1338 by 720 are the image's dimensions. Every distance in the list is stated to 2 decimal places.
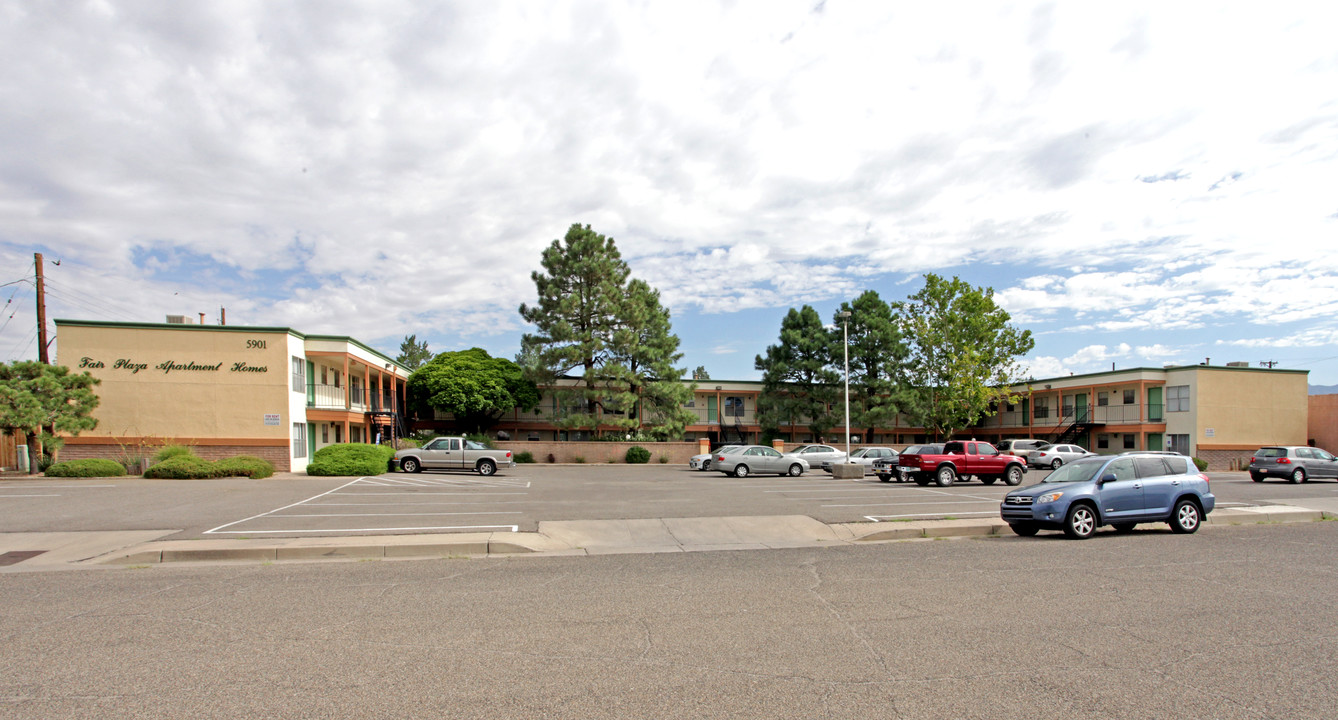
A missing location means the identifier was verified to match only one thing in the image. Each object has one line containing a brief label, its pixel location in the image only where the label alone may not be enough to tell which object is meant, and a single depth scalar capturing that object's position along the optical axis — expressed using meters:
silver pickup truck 30.98
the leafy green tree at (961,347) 44.03
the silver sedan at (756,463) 32.81
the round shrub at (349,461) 29.27
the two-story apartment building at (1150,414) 44.38
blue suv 13.01
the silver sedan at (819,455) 35.55
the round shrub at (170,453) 27.88
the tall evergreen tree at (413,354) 90.00
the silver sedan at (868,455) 32.88
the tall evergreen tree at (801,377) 49.25
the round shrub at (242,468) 27.31
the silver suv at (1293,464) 28.94
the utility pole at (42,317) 31.41
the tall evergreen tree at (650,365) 44.38
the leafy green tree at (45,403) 26.69
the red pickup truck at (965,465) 25.20
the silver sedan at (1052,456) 36.28
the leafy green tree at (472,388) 45.25
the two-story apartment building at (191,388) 30.02
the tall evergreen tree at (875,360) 47.56
